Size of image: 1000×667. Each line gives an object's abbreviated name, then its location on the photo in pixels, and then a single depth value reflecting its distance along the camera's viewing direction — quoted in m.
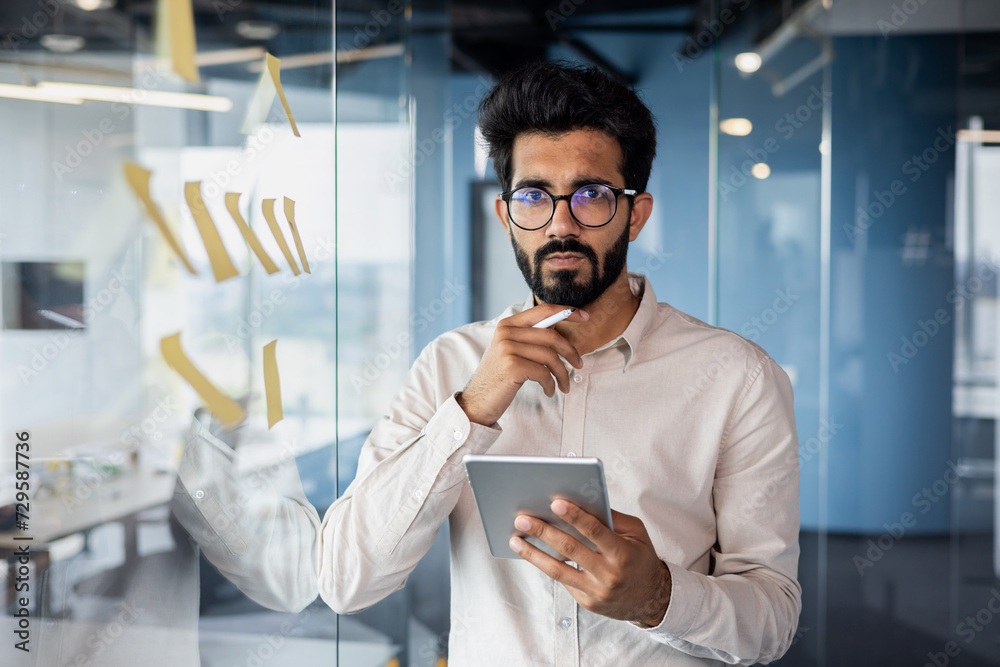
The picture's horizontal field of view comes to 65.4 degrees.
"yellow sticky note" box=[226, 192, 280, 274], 1.19
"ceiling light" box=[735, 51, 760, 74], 3.19
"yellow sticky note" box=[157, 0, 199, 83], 1.04
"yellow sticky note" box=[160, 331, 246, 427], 1.05
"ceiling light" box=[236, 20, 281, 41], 1.25
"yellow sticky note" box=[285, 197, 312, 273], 1.42
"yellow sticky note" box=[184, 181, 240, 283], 1.08
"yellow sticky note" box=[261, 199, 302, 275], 1.32
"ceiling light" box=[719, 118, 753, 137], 3.18
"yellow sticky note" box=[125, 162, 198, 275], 0.97
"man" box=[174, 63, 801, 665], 1.19
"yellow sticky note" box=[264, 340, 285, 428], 1.35
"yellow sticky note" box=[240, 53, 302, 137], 1.26
